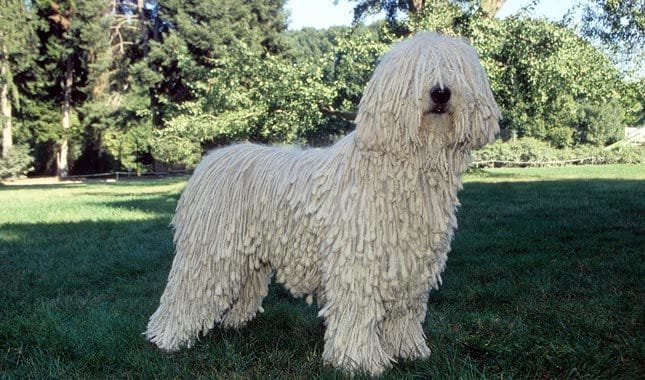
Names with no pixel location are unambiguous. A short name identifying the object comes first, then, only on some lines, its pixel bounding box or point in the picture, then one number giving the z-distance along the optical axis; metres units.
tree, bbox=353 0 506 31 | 15.96
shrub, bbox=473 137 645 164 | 34.41
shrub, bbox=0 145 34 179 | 32.34
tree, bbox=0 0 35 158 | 30.89
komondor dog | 2.97
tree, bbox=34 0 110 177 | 33.41
